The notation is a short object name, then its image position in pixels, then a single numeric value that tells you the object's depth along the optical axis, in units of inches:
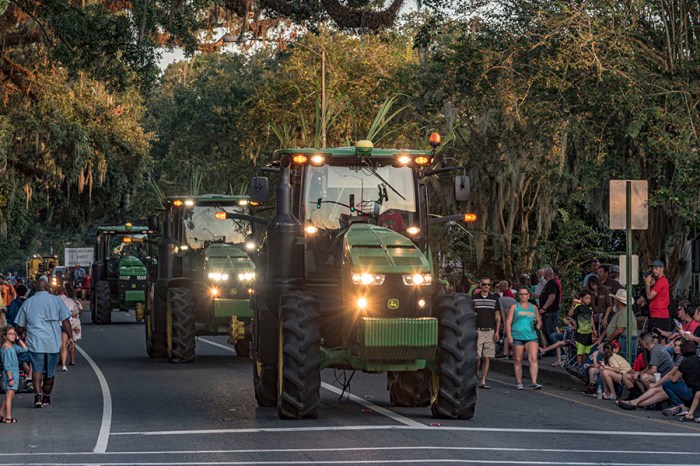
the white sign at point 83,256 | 3414.1
